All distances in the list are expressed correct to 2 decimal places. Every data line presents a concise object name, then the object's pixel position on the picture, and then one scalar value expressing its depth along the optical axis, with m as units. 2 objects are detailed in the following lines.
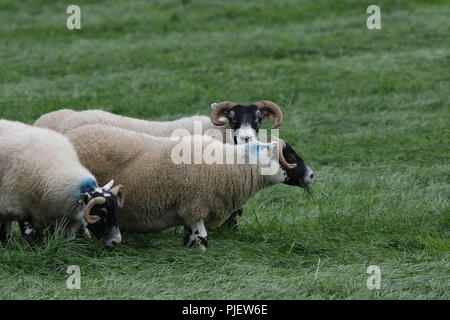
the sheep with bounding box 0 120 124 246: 16.37
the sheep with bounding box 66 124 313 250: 17.53
